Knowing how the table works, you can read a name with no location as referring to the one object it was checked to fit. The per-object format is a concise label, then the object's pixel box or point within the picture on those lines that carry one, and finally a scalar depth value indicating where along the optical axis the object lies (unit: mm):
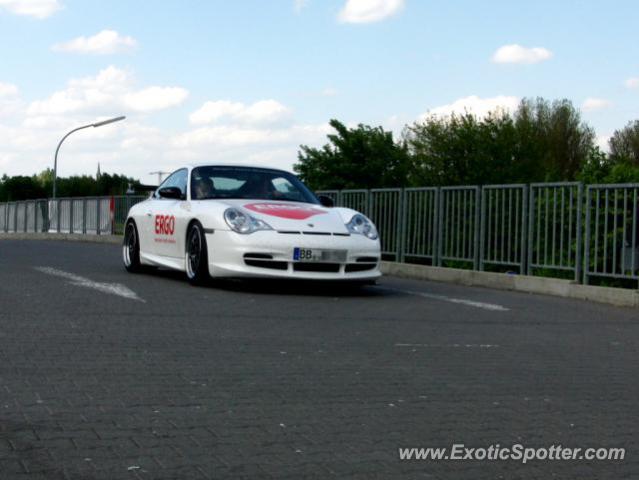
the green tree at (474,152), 71188
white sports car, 11320
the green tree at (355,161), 72000
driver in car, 12438
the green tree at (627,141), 92125
